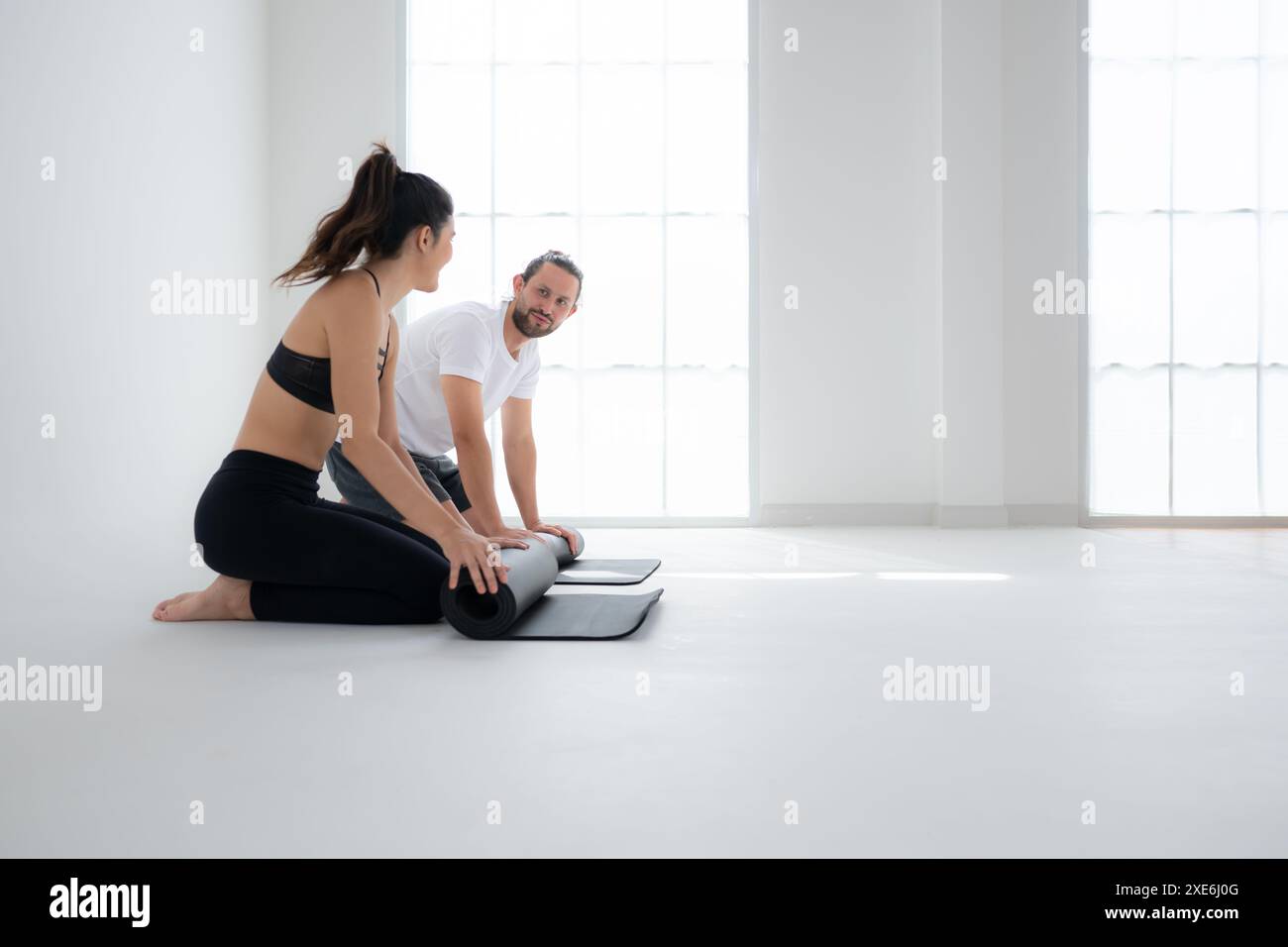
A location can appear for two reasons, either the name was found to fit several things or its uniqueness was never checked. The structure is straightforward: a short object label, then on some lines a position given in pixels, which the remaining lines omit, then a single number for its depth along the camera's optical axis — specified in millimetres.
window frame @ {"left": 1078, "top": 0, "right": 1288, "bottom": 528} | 5891
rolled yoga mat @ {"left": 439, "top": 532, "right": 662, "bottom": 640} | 2363
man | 3039
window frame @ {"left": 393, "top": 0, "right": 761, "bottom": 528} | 6008
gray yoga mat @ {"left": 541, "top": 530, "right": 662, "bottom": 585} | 3279
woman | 2404
